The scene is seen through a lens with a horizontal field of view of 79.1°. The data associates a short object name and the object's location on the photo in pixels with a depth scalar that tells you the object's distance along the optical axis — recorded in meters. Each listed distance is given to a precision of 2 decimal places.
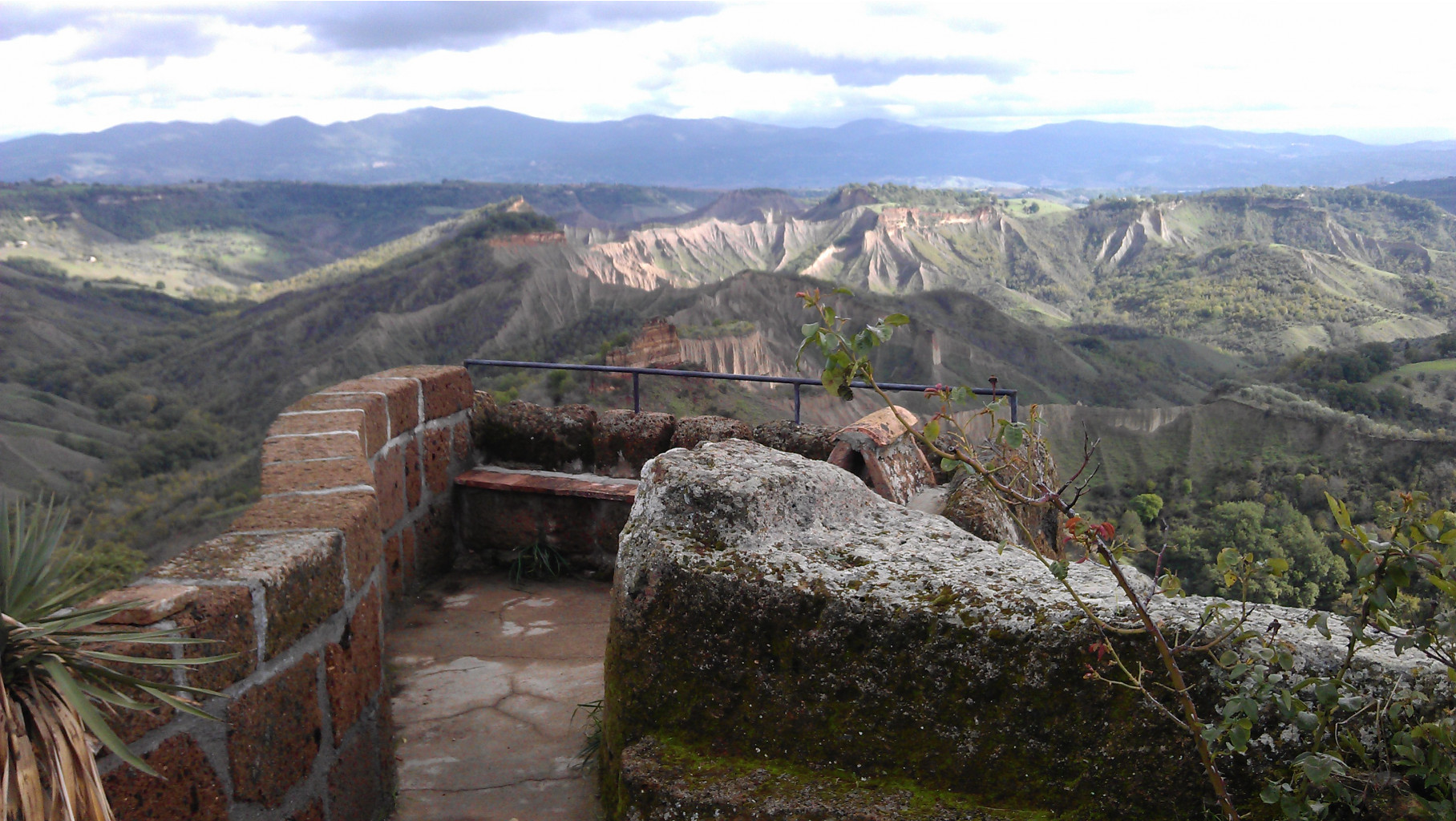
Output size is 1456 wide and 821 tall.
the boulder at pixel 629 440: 4.52
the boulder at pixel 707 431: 4.21
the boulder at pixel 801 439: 4.00
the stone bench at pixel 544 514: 4.36
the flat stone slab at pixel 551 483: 4.28
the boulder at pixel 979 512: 2.73
